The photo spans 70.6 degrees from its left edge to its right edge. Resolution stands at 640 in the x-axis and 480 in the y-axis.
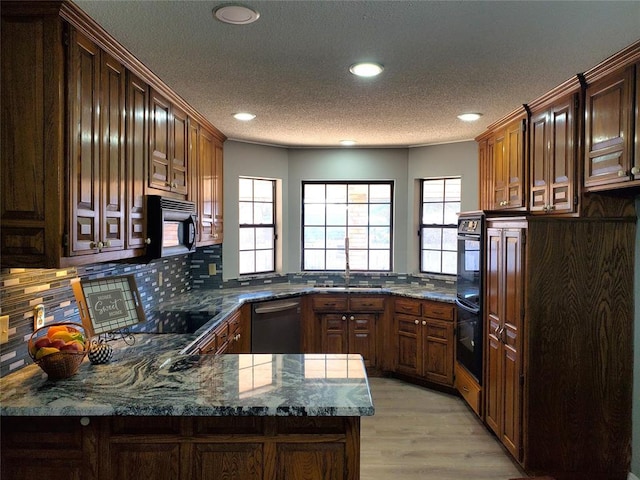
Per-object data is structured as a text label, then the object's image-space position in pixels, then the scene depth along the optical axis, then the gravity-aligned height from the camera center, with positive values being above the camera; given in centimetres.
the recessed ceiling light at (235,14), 175 +88
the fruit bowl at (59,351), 184 -48
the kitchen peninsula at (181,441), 174 -80
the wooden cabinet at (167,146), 266 +57
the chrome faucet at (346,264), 495 -32
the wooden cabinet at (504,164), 338 +60
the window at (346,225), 516 +12
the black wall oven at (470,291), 341 -45
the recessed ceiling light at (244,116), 345 +92
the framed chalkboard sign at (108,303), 223 -37
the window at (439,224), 476 +13
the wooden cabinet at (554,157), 273 +52
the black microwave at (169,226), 257 +5
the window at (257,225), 480 +10
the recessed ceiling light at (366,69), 235 +89
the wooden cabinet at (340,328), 461 -95
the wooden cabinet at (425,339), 413 -99
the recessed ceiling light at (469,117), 343 +93
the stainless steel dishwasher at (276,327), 416 -88
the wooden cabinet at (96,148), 182 +37
